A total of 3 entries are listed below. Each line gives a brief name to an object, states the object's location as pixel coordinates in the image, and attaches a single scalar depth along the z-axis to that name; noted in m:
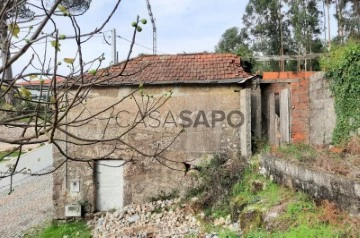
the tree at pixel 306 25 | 29.91
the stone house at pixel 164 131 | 11.53
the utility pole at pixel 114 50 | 13.71
